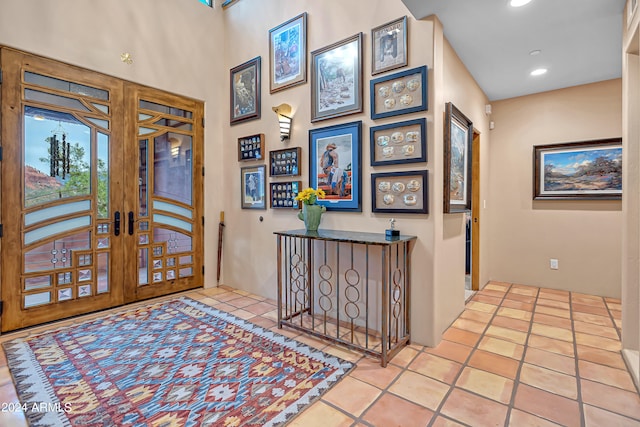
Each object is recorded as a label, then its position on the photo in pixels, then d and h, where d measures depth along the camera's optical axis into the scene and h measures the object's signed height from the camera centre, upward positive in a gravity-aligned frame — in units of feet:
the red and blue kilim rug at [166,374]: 5.40 -3.58
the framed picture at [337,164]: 9.14 +1.54
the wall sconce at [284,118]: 10.66 +3.38
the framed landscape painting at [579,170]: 11.90 +1.72
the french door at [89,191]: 8.84 +0.76
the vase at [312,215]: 9.21 -0.09
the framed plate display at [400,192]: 7.95 +0.55
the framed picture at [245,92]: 12.21 +5.13
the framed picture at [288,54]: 10.53 +5.84
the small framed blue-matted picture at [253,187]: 12.09 +1.05
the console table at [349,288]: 7.71 -2.35
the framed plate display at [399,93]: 7.85 +3.27
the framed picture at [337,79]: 9.08 +4.25
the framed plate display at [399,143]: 7.92 +1.92
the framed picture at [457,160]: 8.45 +1.63
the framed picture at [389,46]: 8.14 +4.65
